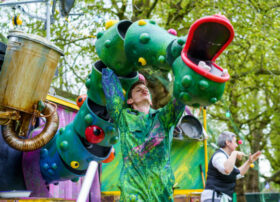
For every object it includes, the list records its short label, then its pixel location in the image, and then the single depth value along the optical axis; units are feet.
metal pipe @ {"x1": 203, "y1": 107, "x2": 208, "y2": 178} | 23.82
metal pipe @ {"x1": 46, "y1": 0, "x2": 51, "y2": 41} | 16.82
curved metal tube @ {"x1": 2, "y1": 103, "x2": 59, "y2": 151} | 12.27
